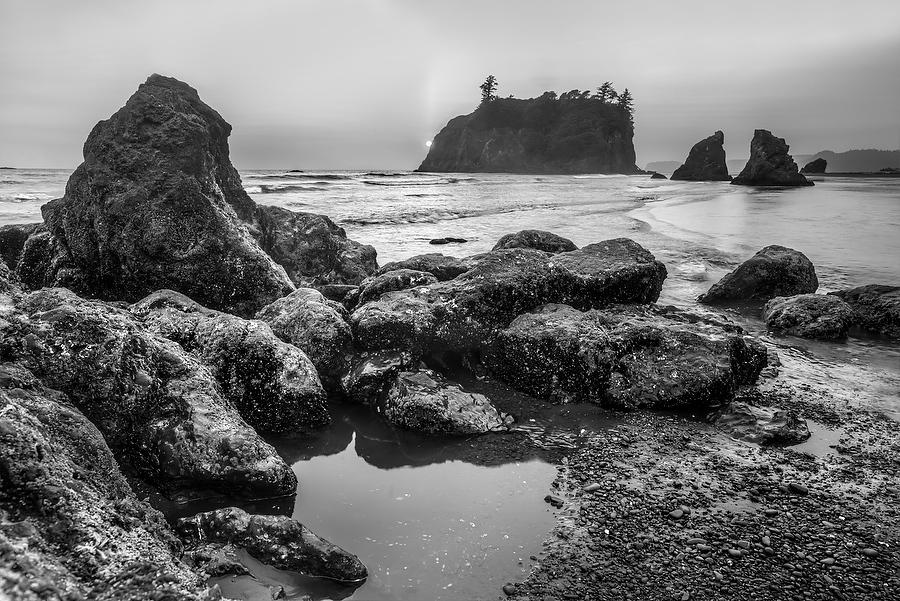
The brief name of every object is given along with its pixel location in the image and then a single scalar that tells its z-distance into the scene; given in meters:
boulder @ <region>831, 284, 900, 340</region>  8.52
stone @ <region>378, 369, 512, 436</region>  5.29
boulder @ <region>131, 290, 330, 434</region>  5.21
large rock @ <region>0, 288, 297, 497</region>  3.82
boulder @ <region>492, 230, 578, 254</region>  10.63
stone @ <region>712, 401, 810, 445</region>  5.09
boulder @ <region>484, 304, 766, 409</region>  5.67
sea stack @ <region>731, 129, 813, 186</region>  65.75
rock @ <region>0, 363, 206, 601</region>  2.00
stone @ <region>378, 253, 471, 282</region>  8.66
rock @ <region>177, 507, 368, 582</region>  3.31
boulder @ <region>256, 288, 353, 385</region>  6.21
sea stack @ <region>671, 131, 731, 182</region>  88.06
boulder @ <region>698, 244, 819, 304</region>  10.44
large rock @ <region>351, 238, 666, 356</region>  6.46
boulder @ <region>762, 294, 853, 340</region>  8.32
